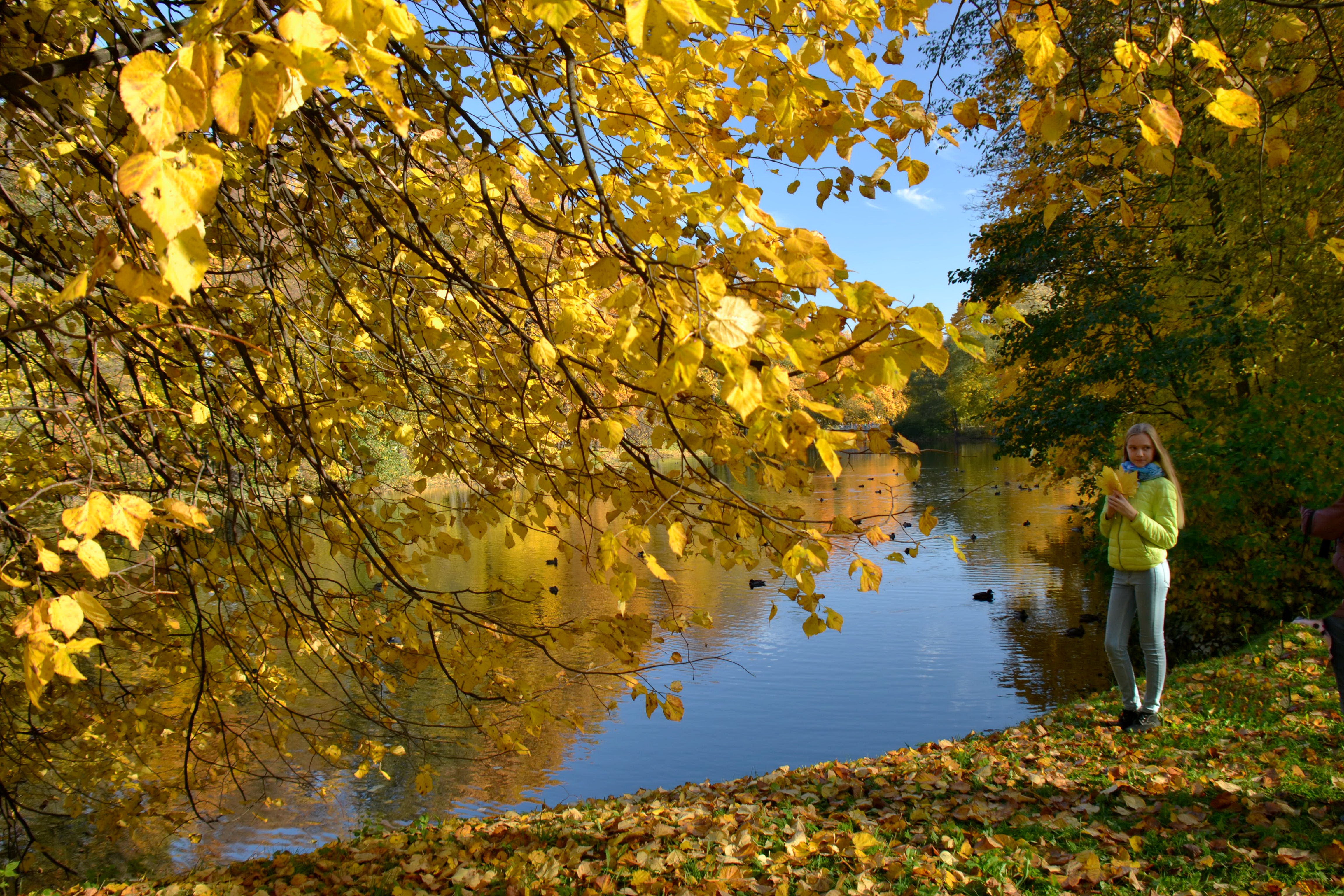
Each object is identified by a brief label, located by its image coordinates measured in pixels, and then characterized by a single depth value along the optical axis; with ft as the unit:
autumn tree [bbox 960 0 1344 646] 25.43
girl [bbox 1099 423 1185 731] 14.73
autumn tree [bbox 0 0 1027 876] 5.13
